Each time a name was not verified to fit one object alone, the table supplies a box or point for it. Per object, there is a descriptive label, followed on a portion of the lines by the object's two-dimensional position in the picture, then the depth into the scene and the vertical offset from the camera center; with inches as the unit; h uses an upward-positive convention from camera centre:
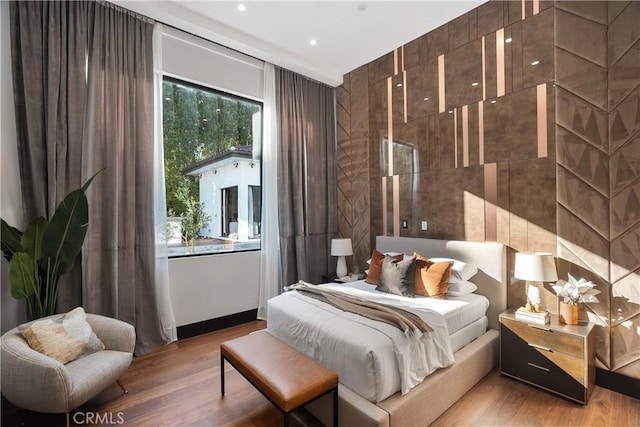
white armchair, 71.9 -40.6
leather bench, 67.8 -39.4
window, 142.9 +24.9
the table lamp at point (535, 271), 100.7 -20.5
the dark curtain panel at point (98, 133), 102.3 +31.8
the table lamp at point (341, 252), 167.6 -21.0
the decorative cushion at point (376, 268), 136.6 -25.1
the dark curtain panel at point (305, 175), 170.6 +23.9
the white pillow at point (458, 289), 116.7 -30.1
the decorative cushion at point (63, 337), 82.0 -33.4
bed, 72.4 -38.9
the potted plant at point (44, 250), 90.2 -9.7
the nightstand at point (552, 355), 89.4 -46.0
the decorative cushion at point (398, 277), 118.6 -25.8
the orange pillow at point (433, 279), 114.9 -25.9
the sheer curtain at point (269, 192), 164.1 +13.0
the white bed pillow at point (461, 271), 118.7 -23.8
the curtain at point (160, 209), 128.8 +3.6
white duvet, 73.0 -35.8
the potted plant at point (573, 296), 96.2 -27.8
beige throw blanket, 82.0 -29.7
